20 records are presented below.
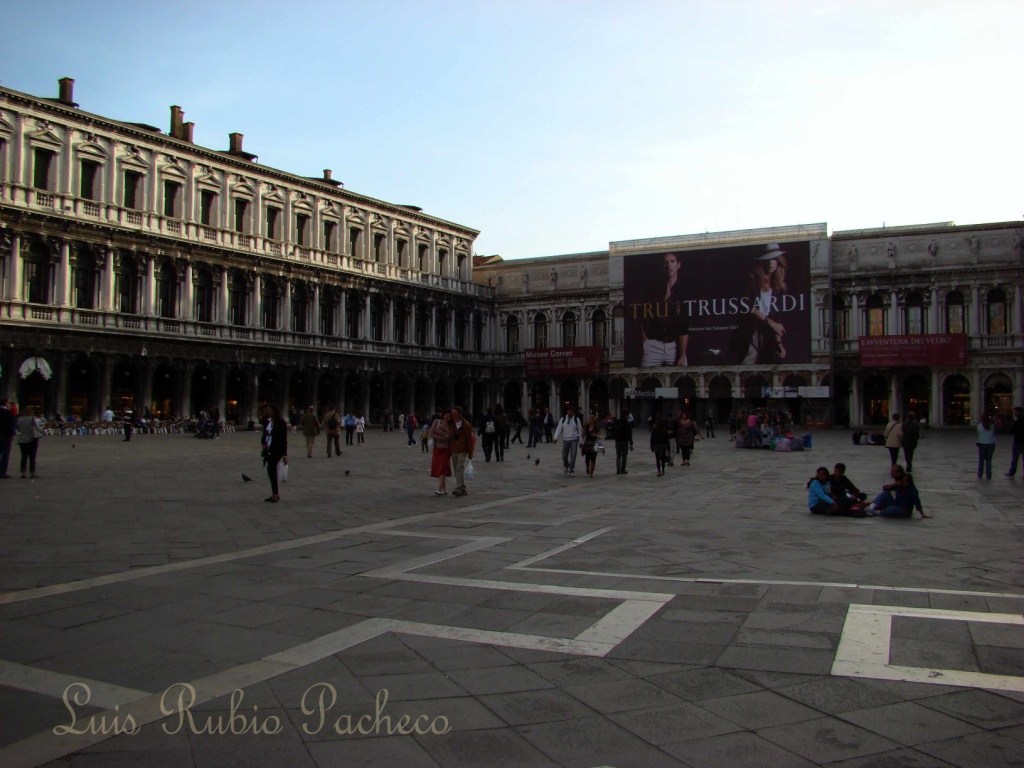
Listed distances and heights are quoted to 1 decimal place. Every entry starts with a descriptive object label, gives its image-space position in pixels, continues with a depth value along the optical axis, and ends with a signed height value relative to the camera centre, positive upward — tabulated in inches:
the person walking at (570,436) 650.8 -24.1
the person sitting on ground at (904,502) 401.4 -46.1
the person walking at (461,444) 513.3 -24.8
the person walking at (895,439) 624.7 -23.7
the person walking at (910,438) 625.3 -22.9
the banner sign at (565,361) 2066.1 +112.2
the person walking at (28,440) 578.2 -27.7
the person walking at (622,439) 689.6 -27.9
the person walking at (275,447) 454.0 -24.2
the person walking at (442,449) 502.9 -27.7
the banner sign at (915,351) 1747.0 +123.4
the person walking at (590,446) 658.2 -32.4
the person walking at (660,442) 667.4 -29.3
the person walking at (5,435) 559.8 -22.9
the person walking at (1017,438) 576.4 -20.7
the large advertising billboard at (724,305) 1854.1 +235.8
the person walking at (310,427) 839.1 -24.0
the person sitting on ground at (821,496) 415.5 -45.7
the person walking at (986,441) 588.7 -23.4
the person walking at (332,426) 861.8 -23.9
